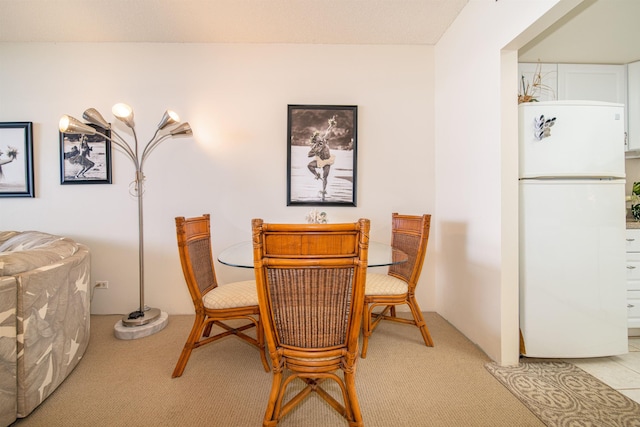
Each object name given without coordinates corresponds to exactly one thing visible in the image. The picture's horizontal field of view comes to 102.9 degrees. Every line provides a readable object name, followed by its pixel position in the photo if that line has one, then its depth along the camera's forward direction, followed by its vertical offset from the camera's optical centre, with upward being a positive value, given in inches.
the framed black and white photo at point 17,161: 99.0 +20.9
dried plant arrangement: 93.0 +45.6
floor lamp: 82.0 +26.5
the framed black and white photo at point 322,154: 101.6 +23.1
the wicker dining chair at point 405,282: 73.4 -21.7
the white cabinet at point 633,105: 94.7 +38.8
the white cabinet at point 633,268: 84.3 -19.6
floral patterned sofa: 49.0 -23.8
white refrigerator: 67.1 -5.2
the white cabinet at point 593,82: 96.0 +48.2
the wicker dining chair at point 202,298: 62.4 -21.7
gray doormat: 51.7 -42.1
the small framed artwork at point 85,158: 99.8 +22.0
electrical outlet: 100.7 -27.8
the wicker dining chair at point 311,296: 40.6 -14.2
